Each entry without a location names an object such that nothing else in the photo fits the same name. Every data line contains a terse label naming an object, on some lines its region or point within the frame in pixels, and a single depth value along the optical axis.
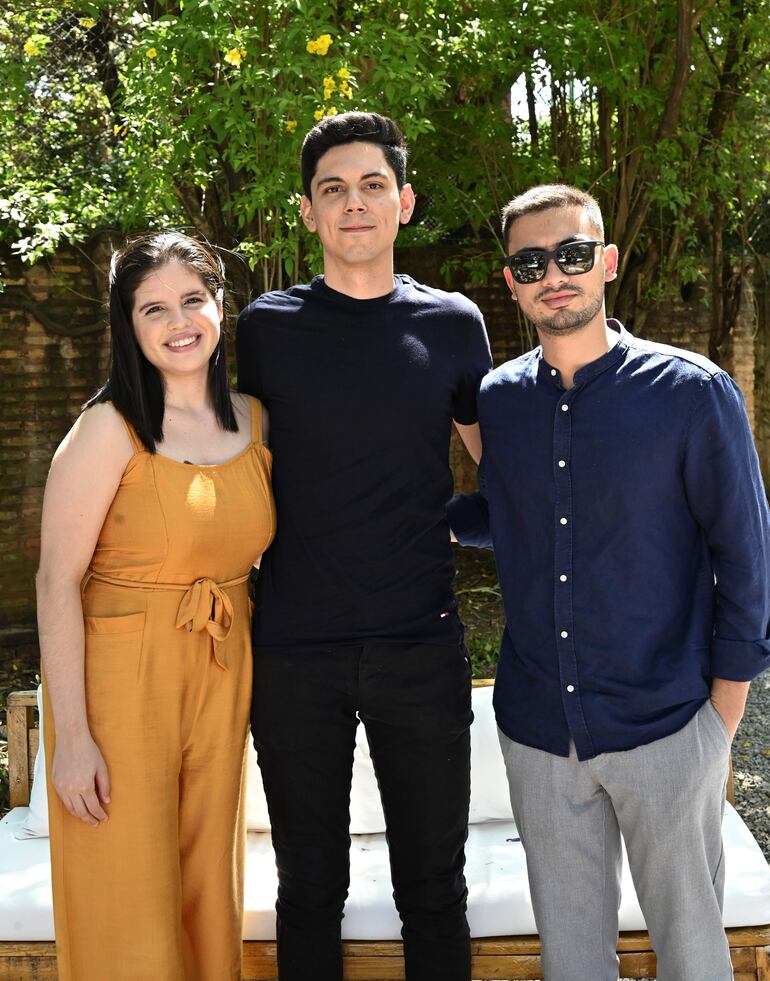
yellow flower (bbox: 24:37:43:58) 6.50
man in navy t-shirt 2.60
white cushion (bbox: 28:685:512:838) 3.49
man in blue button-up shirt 2.30
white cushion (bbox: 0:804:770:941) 2.92
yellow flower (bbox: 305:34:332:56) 4.55
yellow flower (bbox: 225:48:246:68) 4.53
